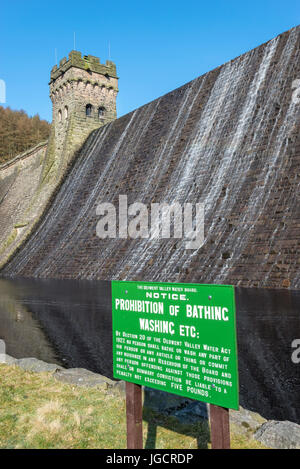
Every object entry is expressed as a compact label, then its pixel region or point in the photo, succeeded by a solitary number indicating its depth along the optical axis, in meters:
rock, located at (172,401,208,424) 4.24
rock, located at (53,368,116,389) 5.35
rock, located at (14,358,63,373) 6.11
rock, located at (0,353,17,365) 6.59
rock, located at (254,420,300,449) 3.55
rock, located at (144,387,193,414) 4.57
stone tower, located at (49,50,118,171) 37.12
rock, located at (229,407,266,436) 3.91
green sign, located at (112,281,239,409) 2.69
